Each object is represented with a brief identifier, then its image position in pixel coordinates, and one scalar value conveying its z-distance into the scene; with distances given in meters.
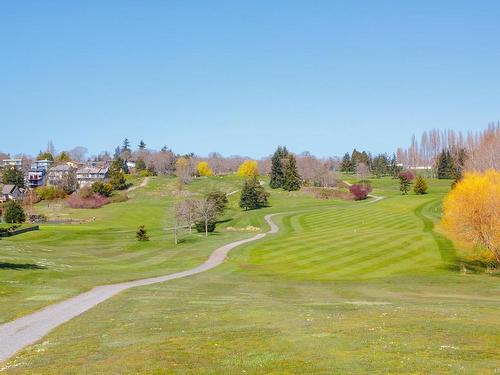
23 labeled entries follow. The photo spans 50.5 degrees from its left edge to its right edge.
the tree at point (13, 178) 176.00
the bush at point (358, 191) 152.12
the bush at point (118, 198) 151.96
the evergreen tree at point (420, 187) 146.62
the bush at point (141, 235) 77.12
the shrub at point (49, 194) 155.00
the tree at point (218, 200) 103.12
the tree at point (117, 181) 171.62
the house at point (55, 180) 177.56
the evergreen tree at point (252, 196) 131.00
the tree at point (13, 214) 101.94
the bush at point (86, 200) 141.50
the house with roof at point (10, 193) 161.88
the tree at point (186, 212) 88.25
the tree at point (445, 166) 195.38
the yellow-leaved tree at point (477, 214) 48.03
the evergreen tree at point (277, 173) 170.07
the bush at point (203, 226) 90.28
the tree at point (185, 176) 193.50
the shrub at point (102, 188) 153.50
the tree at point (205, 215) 88.28
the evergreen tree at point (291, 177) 164.00
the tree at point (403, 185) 154.80
